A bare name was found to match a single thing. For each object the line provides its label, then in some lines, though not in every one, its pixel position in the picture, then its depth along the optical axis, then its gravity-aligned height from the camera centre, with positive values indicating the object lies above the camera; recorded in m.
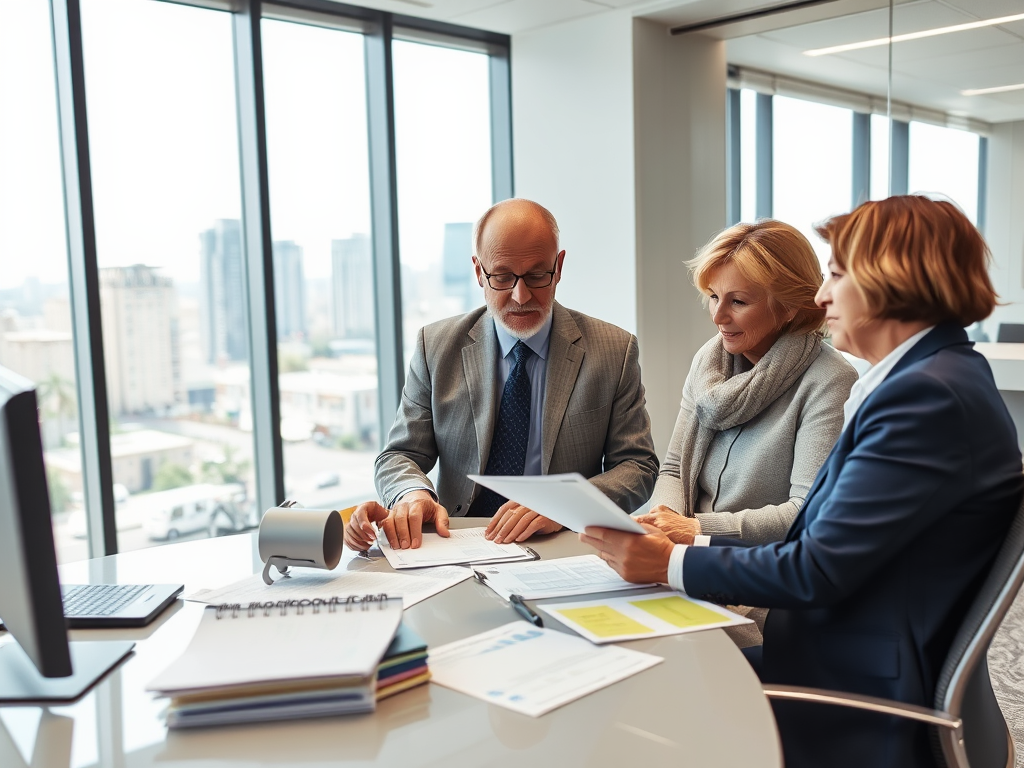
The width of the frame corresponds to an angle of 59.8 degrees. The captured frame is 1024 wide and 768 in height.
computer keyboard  1.46 -0.48
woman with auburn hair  1.26 -0.31
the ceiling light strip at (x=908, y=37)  3.78 +1.15
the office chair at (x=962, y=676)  1.21 -0.54
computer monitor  0.94 -0.25
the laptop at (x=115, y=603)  1.42 -0.48
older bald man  2.29 -0.24
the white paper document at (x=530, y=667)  1.12 -0.49
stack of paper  1.05 -0.43
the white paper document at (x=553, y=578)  1.52 -0.50
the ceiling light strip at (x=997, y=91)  3.81 +0.86
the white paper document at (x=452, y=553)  1.71 -0.49
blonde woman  2.00 -0.23
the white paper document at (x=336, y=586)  1.49 -0.49
